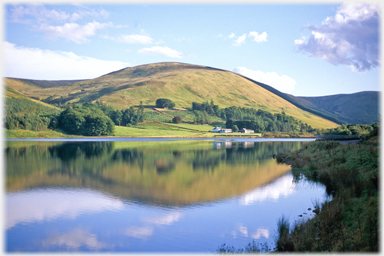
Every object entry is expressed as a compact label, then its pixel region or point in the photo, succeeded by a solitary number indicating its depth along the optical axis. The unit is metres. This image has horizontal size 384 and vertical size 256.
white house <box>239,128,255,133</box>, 182.24
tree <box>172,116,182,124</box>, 175.55
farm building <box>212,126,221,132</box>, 174.80
